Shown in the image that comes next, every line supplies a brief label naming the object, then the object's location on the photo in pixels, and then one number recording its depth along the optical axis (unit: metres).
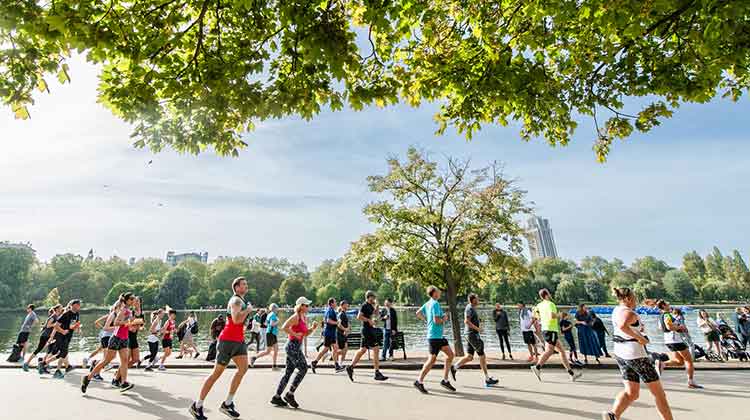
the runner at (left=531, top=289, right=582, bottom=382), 8.95
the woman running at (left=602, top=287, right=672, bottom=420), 5.01
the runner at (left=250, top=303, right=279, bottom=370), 11.69
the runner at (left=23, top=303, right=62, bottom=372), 10.69
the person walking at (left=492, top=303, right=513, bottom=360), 13.17
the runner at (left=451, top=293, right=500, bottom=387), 8.44
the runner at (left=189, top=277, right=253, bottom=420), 5.96
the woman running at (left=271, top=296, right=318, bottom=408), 6.75
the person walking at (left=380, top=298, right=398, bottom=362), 12.54
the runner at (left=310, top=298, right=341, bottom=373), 11.03
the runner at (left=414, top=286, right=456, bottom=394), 7.77
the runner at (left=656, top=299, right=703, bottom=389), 7.95
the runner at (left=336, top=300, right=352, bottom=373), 12.12
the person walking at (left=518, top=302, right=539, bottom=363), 12.60
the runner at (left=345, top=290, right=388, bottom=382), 9.37
